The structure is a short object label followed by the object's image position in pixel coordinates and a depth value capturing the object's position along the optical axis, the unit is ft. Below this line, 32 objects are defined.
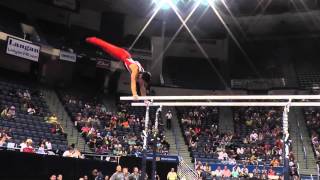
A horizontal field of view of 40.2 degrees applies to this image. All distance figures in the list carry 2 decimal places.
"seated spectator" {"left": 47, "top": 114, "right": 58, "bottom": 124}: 66.90
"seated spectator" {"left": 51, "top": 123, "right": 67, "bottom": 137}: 64.80
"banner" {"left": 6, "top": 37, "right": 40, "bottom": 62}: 68.33
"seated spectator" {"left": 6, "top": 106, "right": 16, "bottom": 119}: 60.32
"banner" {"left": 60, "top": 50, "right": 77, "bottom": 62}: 77.25
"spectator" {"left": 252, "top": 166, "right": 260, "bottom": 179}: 58.74
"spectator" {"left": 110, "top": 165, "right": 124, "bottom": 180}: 41.37
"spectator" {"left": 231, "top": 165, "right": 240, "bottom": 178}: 60.49
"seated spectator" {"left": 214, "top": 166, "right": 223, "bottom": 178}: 60.96
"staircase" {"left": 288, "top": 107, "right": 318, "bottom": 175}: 67.97
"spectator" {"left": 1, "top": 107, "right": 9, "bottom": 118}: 59.70
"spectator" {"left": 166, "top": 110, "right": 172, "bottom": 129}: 82.49
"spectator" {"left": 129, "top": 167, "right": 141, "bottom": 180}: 44.24
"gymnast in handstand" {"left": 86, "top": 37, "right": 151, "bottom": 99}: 32.58
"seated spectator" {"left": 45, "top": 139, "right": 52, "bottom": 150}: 55.36
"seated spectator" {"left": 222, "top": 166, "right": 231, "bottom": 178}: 60.63
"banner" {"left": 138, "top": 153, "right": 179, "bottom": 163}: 60.03
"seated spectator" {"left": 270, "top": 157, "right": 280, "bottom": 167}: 61.63
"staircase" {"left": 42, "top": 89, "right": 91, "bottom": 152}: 68.08
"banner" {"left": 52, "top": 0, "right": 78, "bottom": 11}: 81.01
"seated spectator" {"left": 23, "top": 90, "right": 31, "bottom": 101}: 69.06
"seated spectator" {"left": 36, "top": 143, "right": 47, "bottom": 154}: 50.23
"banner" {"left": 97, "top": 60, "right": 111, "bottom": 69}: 82.48
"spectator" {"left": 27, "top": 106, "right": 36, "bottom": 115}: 65.72
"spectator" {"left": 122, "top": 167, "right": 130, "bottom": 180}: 41.86
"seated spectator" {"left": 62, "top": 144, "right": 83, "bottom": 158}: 50.01
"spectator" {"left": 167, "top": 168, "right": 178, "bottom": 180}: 53.67
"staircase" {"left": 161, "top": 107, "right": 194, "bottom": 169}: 73.15
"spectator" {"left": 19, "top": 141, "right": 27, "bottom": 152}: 48.97
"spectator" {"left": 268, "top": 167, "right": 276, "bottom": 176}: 58.37
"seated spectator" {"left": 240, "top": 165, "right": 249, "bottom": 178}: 59.56
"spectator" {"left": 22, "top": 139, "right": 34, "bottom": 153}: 47.69
